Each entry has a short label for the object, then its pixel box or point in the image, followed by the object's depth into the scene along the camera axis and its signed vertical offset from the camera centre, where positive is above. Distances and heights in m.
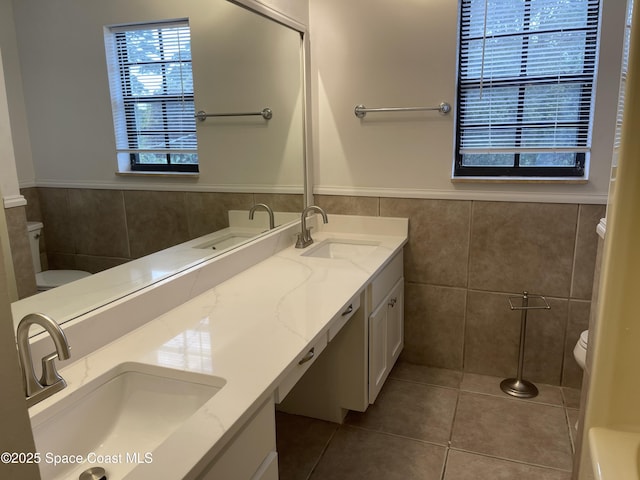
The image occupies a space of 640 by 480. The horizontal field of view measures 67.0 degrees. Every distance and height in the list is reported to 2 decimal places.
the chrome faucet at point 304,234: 2.63 -0.51
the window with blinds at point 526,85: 2.37 +0.26
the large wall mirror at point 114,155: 1.30 -0.04
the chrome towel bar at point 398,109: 2.57 +0.16
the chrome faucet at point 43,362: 1.02 -0.48
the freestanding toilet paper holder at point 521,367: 2.62 -1.25
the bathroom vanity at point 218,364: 1.09 -0.59
